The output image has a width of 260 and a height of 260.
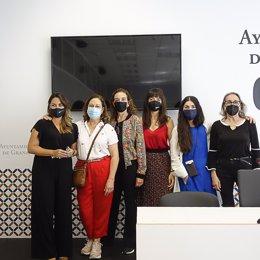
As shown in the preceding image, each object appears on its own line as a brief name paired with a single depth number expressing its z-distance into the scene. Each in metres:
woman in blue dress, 3.40
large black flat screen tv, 3.82
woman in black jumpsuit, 3.18
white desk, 1.84
